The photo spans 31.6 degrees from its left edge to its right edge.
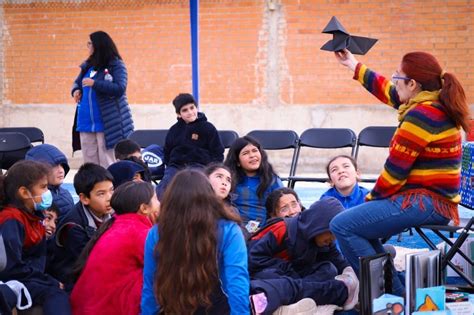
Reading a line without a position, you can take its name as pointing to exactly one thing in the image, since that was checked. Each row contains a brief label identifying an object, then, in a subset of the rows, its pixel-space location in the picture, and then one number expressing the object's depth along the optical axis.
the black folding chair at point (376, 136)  8.73
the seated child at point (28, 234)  4.35
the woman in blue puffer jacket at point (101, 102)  8.15
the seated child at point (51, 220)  5.29
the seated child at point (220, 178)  5.78
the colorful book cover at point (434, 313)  4.29
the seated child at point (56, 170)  5.79
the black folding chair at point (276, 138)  8.98
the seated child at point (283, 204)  5.64
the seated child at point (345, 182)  5.96
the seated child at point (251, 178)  6.47
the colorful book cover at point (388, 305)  4.34
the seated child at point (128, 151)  7.11
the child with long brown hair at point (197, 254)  3.90
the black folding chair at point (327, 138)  8.88
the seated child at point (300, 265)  4.64
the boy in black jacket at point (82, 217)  4.91
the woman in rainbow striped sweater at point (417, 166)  4.48
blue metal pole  8.30
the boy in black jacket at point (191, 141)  7.88
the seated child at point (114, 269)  4.43
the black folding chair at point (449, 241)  4.68
